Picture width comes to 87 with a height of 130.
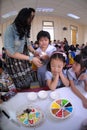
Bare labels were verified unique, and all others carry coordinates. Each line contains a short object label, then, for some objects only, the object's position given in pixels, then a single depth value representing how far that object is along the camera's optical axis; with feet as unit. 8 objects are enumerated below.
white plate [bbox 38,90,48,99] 1.72
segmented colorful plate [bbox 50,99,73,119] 1.52
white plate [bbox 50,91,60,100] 1.72
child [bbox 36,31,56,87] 2.24
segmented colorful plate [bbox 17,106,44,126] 1.48
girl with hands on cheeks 1.94
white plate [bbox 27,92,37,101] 1.71
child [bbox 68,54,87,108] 1.98
